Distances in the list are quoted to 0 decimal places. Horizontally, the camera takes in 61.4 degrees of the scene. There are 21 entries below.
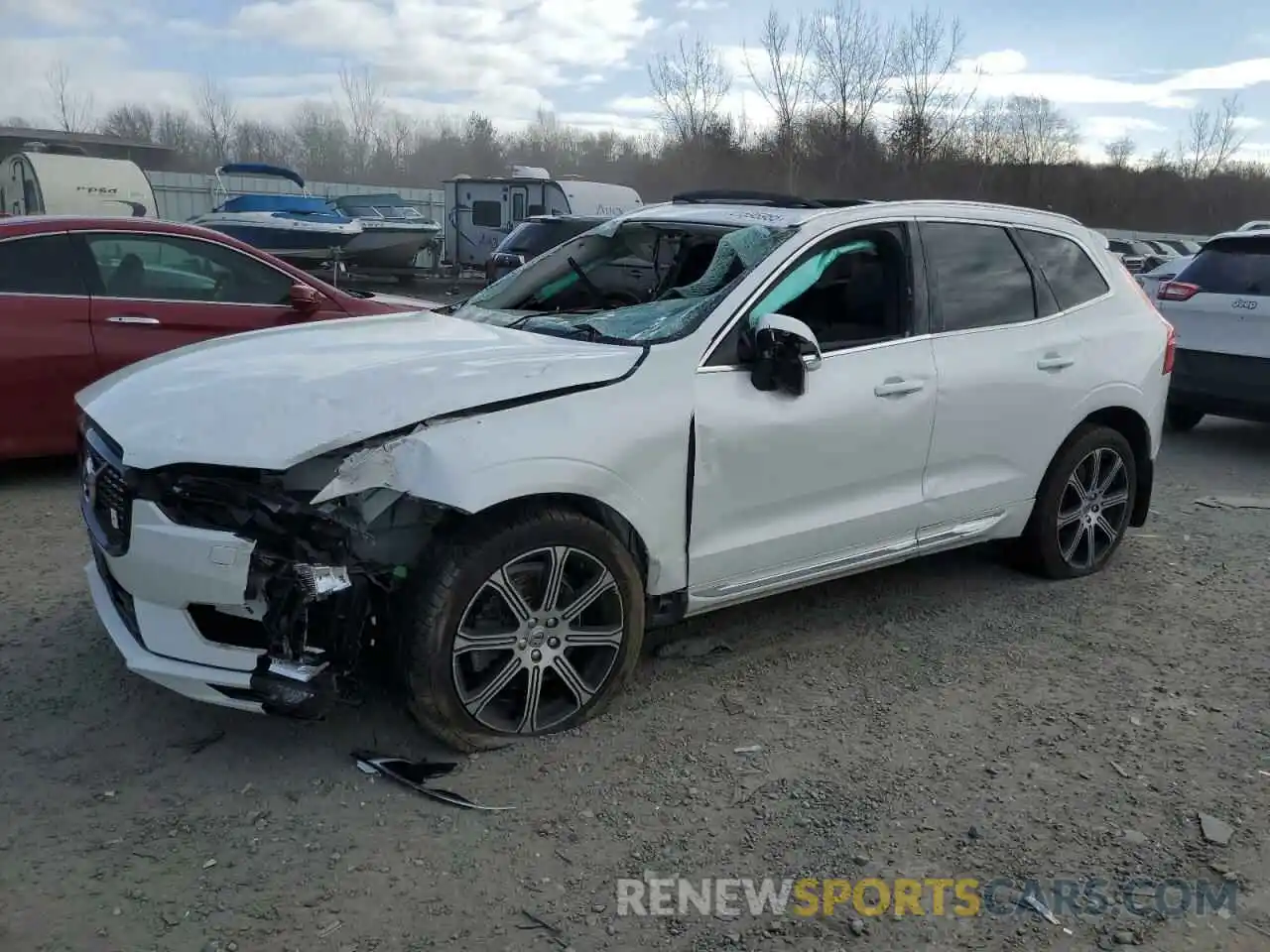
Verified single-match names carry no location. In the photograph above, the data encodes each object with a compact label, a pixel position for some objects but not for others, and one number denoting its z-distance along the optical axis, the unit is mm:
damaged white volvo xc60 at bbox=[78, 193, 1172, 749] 3127
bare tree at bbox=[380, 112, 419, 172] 67812
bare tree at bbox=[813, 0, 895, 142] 34000
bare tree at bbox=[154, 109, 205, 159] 62281
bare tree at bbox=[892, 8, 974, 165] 34469
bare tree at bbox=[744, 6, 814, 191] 34062
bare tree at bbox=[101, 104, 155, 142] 66000
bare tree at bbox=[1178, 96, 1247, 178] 49406
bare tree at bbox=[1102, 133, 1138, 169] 44938
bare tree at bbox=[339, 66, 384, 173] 67562
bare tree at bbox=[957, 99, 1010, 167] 36750
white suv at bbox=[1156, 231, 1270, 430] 7840
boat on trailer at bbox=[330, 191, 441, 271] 22469
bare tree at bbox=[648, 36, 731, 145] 39438
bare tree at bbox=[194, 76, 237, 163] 62012
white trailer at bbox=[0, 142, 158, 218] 17844
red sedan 5867
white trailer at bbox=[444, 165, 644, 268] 22844
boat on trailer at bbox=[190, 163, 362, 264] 21281
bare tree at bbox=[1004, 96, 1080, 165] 40803
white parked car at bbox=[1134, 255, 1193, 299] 10394
